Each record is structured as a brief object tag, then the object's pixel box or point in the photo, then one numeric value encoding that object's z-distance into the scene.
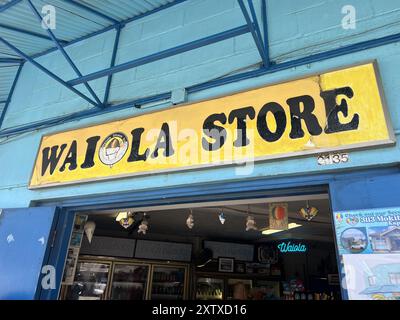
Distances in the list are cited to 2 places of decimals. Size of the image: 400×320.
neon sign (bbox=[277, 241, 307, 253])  7.43
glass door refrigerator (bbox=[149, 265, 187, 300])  6.97
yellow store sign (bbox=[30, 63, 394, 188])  2.29
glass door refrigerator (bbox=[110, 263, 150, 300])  6.71
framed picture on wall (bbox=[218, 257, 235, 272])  7.37
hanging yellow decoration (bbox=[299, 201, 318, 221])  3.48
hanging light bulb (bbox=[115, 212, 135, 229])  4.05
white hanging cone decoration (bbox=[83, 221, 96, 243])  4.18
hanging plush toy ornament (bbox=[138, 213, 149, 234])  4.69
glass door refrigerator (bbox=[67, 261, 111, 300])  6.49
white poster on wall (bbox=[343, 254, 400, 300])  1.84
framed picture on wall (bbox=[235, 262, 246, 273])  7.53
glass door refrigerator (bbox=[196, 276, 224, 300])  7.27
